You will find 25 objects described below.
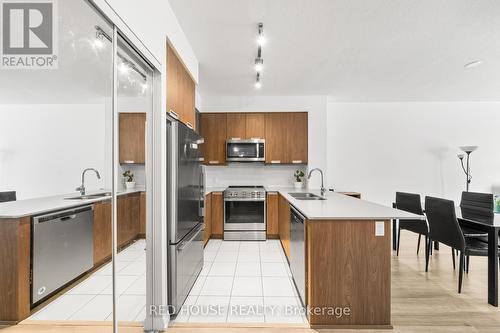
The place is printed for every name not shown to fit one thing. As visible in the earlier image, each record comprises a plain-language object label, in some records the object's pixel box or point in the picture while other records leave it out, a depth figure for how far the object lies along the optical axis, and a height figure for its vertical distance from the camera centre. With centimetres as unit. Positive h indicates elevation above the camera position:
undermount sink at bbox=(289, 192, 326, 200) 334 -42
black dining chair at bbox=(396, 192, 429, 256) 325 -58
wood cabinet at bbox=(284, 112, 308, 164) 479 +52
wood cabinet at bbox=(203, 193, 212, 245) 407 -88
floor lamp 499 -7
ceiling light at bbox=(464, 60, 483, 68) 330 +137
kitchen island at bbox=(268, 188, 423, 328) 196 -83
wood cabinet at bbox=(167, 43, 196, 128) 228 +80
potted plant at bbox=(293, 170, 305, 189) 482 -24
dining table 227 -77
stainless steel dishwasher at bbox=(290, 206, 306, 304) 221 -83
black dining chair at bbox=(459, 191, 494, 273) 286 -52
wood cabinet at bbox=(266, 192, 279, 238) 443 -83
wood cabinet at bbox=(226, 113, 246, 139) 483 +76
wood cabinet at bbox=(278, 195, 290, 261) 319 -85
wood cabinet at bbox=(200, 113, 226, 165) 482 +54
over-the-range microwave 471 +29
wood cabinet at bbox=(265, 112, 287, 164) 480 +48
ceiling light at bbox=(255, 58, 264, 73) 289 +123
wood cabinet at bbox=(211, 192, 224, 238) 440 -82
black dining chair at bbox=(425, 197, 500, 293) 251 -71
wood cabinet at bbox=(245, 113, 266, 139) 481 +77
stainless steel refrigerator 209 -40
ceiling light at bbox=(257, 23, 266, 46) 245 +133
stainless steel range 435 -86
